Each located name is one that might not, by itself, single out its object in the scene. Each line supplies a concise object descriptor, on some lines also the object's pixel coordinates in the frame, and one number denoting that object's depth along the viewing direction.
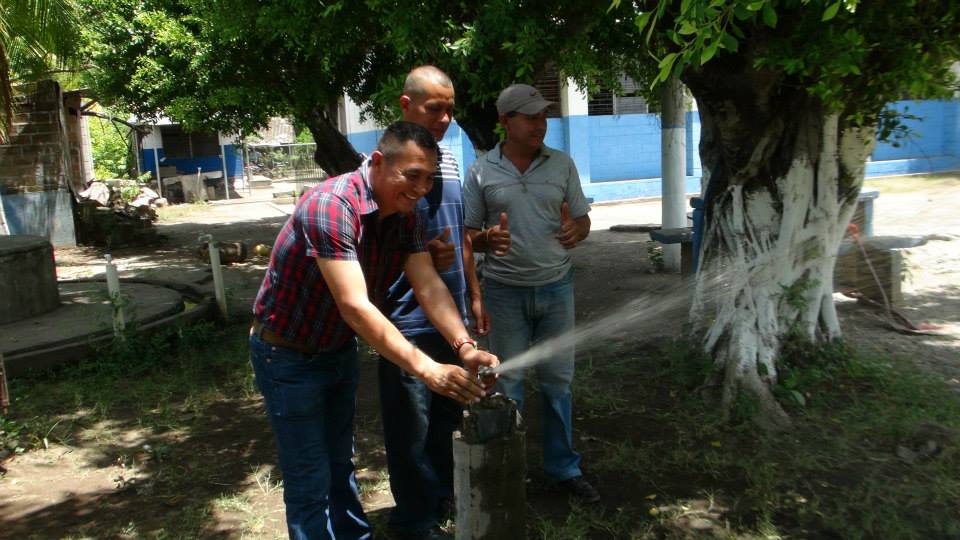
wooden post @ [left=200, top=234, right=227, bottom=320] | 7.87
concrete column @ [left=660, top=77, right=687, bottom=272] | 9.66
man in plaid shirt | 2.64
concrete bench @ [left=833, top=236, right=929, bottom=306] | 6.94
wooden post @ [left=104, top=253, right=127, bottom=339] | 6.67
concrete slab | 6.47
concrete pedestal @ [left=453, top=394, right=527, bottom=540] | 2.73
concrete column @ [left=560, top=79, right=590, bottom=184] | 17.69
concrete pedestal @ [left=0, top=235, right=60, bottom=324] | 7.38
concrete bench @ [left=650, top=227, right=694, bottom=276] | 7.92
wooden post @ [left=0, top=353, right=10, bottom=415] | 4.75
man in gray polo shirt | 3.80
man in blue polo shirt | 3.48
